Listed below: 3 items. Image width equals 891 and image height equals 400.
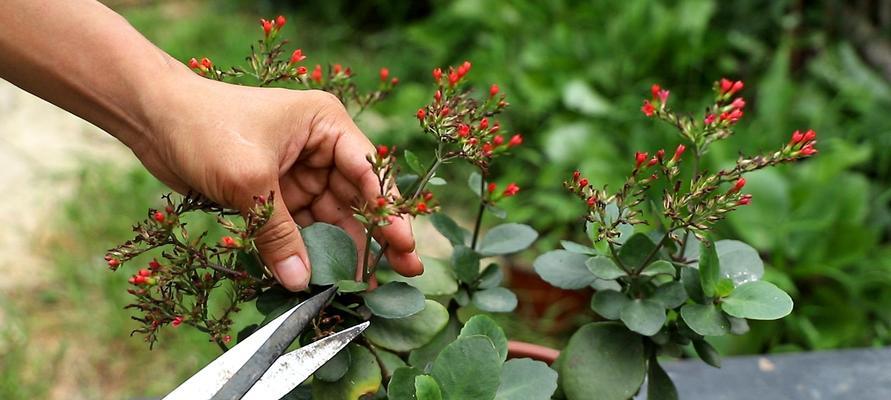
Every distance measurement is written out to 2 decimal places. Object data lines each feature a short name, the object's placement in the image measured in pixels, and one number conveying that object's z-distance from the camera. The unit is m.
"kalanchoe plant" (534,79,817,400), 0.86
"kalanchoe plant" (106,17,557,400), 0.82
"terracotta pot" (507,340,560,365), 1.12
